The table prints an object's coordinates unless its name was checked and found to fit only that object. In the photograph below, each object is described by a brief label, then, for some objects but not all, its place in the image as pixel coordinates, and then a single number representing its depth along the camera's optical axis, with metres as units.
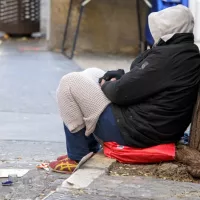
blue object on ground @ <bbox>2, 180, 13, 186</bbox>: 9.02
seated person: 8.34
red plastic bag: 8.50
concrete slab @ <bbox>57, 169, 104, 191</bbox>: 7.77
